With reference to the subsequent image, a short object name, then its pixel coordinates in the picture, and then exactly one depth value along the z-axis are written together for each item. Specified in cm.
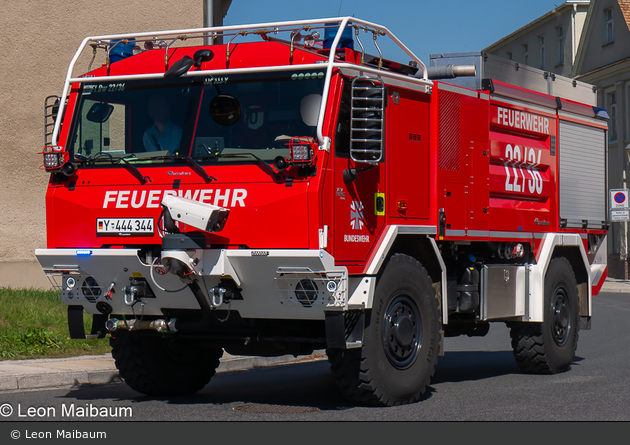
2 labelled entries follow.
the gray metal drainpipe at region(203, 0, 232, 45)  1262
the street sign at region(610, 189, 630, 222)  2636
